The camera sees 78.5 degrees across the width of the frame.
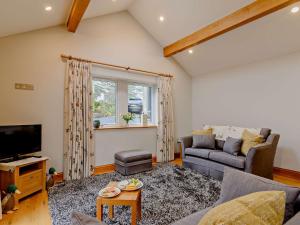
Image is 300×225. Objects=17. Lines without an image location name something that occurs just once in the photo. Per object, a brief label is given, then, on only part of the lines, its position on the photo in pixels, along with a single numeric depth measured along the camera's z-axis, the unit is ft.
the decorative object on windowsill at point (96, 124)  12.65
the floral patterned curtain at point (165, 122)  15.33
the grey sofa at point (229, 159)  9.55
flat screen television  8.52
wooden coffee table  6.05
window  13.64
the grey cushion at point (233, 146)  10.91
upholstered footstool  11.66
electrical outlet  9.80
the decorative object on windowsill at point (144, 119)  15.35
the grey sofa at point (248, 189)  3.51
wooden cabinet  8.09
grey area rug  7.02
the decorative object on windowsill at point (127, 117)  14.16
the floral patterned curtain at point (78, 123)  11.05
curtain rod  11.24
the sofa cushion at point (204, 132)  13.28
